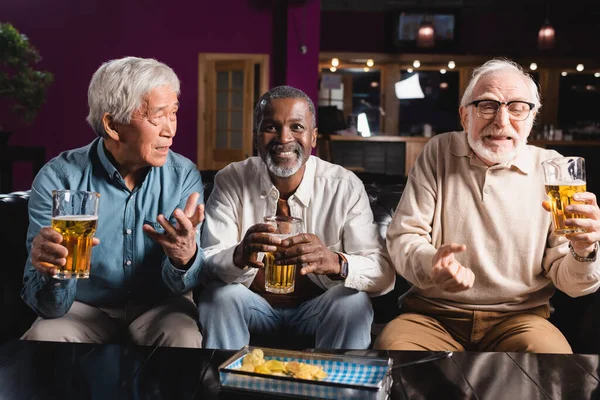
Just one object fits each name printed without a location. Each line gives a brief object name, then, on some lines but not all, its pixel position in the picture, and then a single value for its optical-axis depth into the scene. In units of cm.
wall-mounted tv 974
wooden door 811
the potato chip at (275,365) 129
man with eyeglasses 203
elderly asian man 192
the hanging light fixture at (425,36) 852
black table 131
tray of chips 123
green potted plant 501
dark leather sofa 208
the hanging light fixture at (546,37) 818
